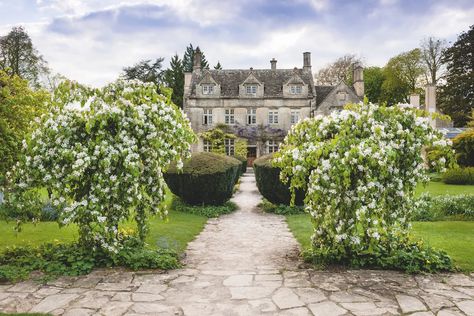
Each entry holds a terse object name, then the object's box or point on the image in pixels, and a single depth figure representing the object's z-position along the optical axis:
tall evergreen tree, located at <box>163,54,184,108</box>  53.47
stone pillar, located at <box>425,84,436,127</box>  37.75
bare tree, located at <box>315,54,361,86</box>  54.78
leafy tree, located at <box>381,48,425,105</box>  52.09
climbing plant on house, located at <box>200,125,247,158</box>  37.50
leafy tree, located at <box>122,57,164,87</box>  59.17
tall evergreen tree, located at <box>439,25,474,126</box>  46.81
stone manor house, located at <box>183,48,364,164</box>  39.53
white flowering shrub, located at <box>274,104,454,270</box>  6.14
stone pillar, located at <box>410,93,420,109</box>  37.09
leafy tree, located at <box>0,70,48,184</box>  6.91
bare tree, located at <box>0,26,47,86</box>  39.72
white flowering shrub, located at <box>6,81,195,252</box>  6.29
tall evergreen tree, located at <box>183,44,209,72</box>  61.28
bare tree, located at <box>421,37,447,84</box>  50.88
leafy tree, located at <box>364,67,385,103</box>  56.53
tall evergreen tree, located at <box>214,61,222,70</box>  64.69
